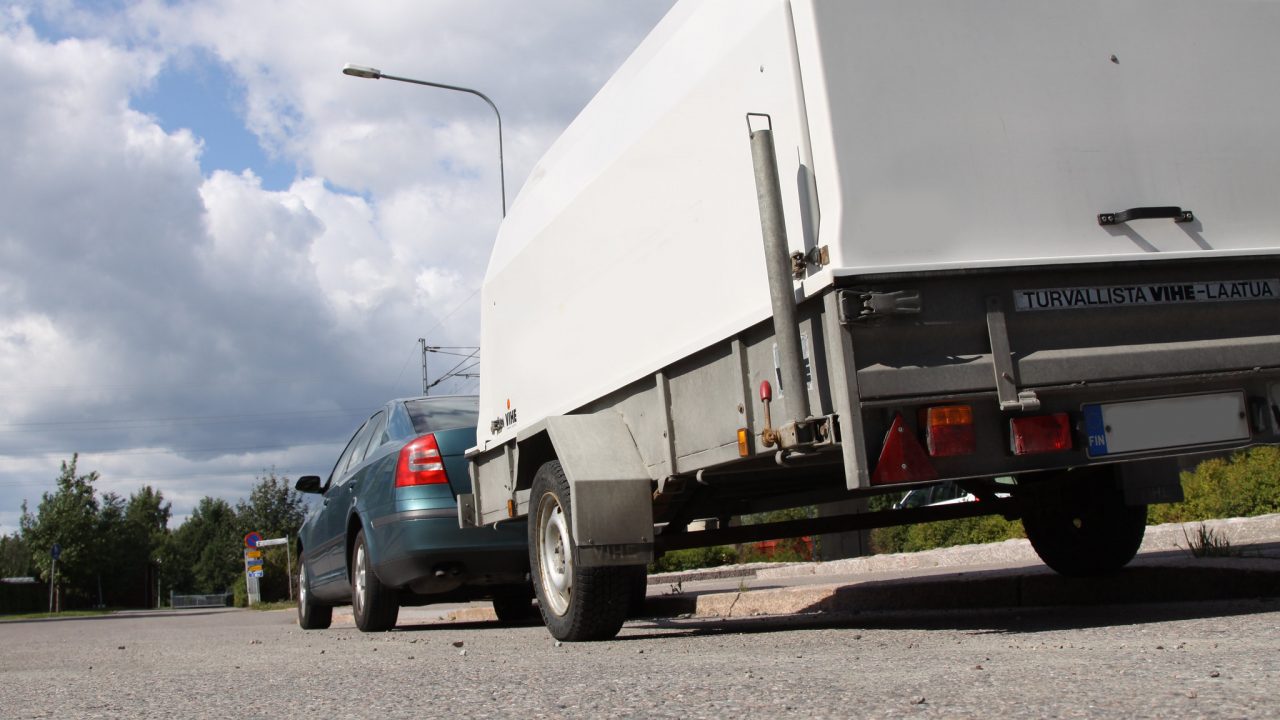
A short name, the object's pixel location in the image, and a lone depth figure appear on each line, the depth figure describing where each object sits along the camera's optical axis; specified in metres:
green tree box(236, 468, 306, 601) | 82.62
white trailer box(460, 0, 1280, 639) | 4.17
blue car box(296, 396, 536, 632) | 7.52
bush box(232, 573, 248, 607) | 48.88
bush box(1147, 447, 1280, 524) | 11.39
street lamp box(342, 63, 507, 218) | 17.94
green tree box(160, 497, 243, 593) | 104.31
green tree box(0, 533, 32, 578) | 110.19
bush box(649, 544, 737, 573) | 20.86
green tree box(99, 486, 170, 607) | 81.31
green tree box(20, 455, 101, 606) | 45.22
